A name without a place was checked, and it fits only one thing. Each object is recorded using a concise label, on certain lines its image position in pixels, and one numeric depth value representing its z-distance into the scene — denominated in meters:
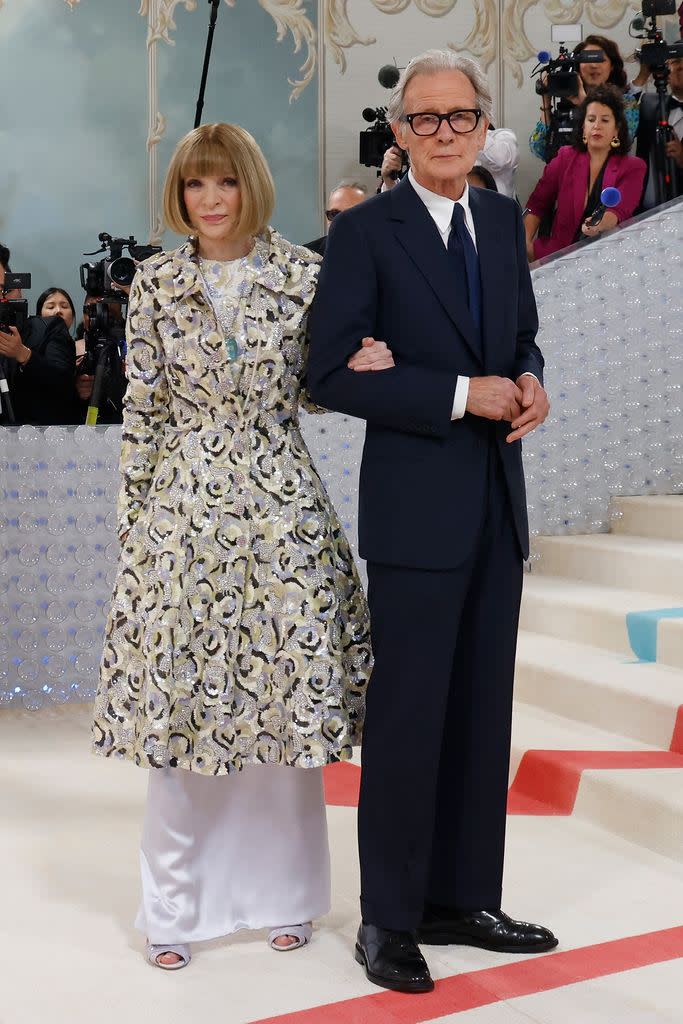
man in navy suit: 2.26
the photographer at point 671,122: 5.64
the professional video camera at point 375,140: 6.42
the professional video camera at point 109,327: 5.14
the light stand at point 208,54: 6.03
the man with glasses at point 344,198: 5.50
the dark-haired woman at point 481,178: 5.31
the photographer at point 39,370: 5.01
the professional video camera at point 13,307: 4.99
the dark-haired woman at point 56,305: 6.16
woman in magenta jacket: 5.41
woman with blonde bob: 2.37
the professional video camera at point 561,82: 5.89
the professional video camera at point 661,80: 5.54
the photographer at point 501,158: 5.86
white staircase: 3.18
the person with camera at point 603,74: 5.98
